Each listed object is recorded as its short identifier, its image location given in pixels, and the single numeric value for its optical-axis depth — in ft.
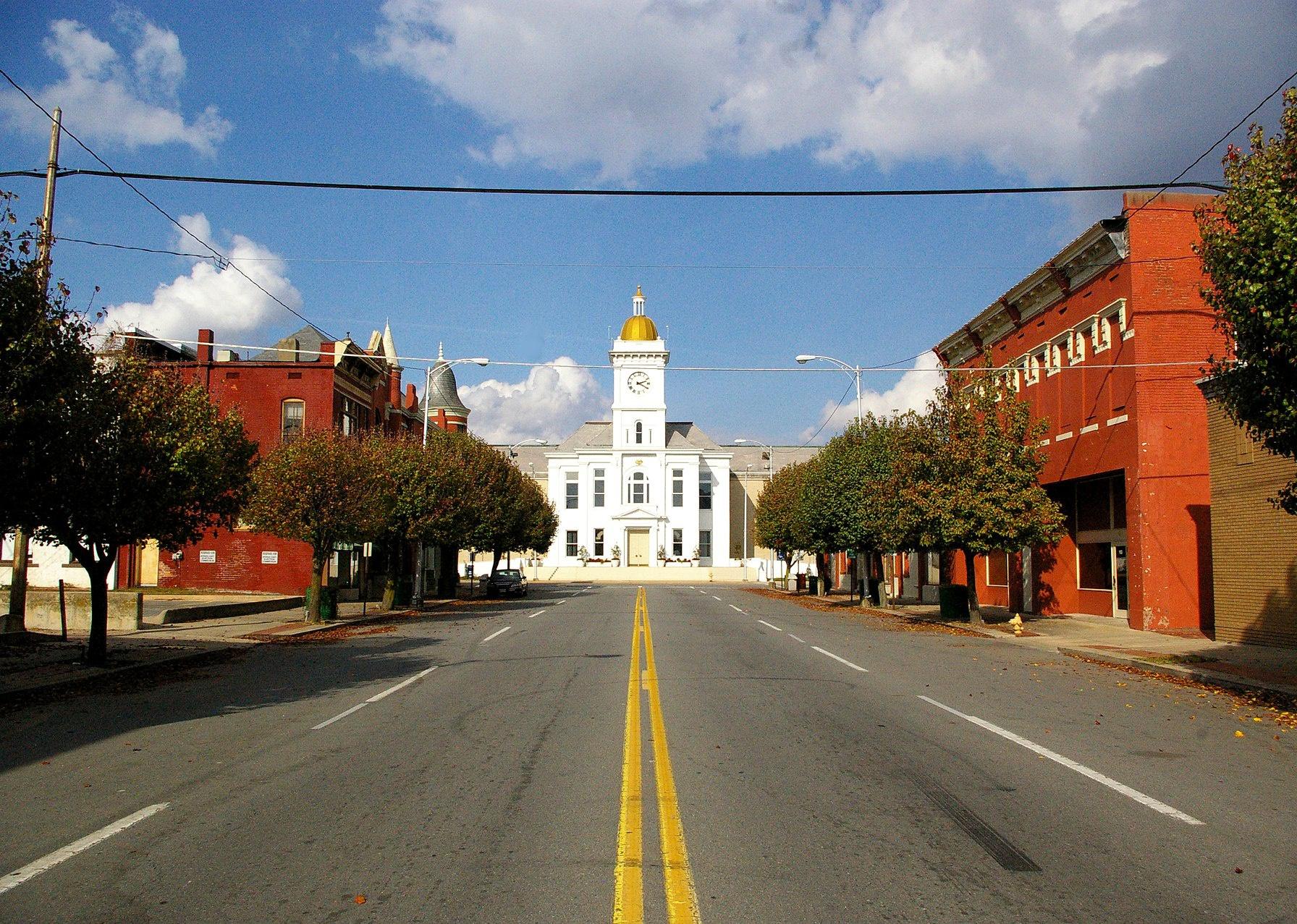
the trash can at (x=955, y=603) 99.30
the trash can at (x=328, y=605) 99.76
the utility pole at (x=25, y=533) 49.39
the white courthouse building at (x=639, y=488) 296.71
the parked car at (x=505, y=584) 169.89
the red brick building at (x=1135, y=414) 82.02
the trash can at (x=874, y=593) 140.26
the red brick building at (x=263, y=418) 138.10
